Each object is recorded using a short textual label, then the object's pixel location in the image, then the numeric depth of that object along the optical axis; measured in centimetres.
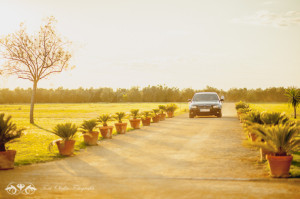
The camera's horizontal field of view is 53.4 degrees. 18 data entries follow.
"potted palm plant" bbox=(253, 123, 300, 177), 629
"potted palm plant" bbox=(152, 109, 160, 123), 2152
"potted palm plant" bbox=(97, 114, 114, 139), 1309
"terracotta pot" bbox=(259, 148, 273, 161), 790
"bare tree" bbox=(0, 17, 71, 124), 2428
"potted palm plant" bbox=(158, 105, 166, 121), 2383
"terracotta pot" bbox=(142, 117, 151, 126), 1906
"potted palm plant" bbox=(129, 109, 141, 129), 1730
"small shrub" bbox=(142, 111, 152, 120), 1915
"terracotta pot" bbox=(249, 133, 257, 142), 1027
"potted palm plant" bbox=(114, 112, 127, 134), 1492
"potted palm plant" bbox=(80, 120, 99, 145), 1123
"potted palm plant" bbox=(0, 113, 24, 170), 745
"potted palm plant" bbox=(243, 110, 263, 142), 1020
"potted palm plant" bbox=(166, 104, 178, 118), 2688
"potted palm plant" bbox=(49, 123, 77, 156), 912
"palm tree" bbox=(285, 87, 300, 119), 2345
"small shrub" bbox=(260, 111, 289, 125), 919
